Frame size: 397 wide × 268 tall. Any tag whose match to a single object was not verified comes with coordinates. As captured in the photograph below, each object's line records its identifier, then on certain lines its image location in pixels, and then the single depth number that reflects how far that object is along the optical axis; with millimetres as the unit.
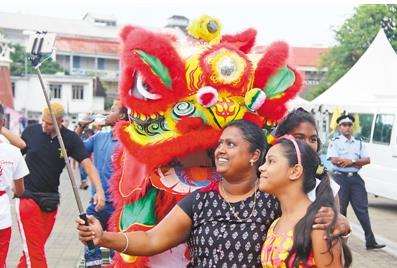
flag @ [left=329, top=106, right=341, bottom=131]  15037
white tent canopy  16734
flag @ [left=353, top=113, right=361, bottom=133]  14031
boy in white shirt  4730
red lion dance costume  3369
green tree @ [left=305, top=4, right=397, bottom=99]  33969
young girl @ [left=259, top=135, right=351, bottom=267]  2422
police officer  8242
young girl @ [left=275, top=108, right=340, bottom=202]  3359
